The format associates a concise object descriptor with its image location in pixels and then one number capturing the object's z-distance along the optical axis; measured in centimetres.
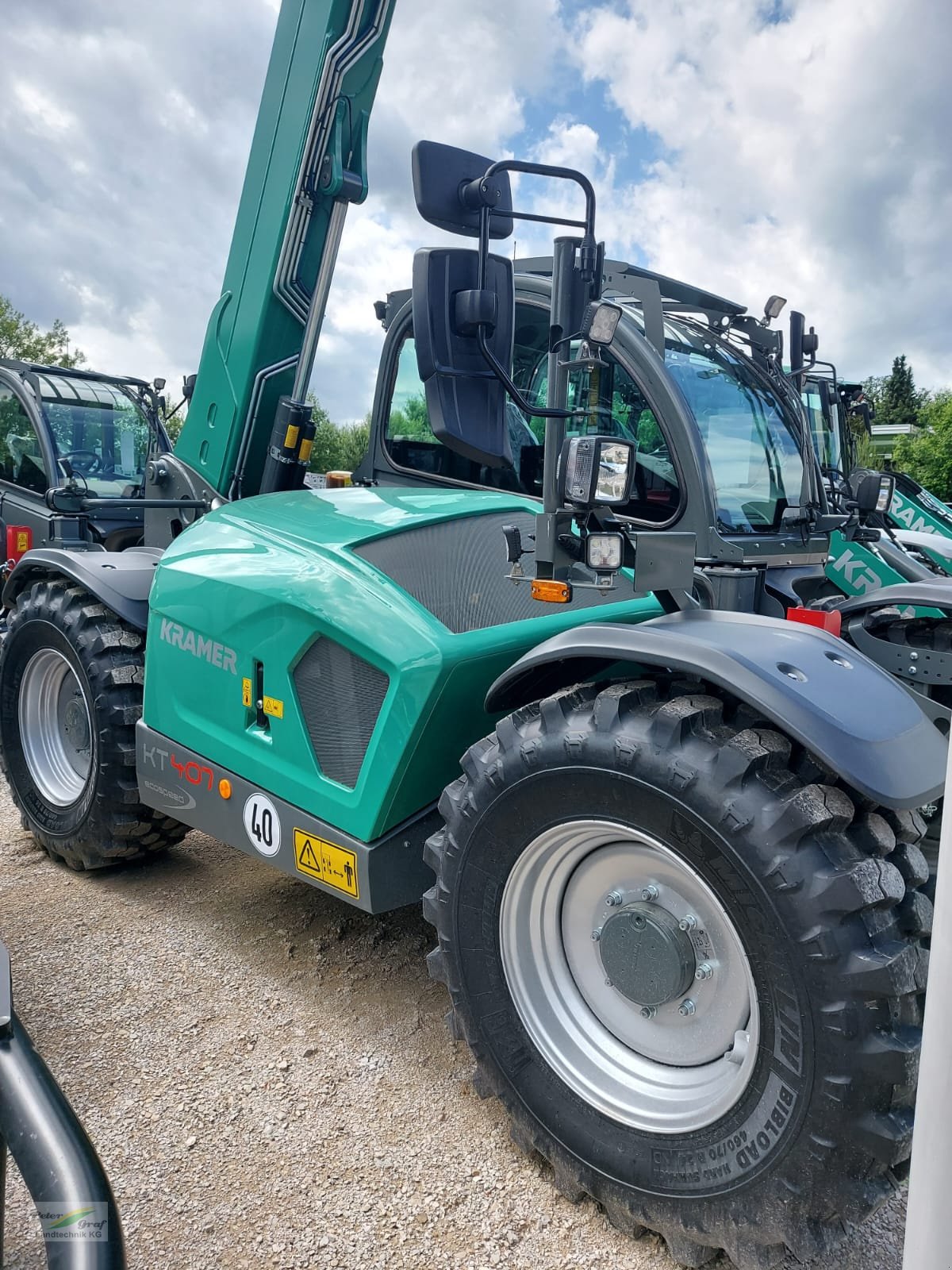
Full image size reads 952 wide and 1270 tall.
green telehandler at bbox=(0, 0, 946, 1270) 169
